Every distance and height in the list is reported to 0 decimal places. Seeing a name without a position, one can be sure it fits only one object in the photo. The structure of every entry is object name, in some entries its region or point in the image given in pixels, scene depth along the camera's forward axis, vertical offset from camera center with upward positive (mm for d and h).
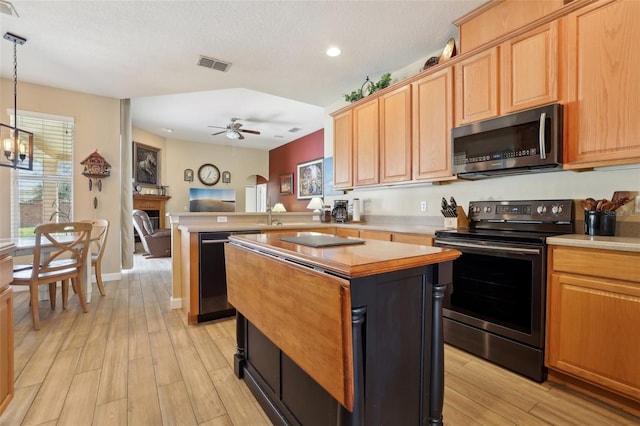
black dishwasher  2805 -643
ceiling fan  6216 +1729
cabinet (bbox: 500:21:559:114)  1984 +1001
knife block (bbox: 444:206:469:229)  2639 -89
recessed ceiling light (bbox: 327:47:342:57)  2980 +1622
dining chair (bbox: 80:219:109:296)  3615 -461
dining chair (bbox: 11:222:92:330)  2662 -561
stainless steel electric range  1857 -507
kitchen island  977 -444
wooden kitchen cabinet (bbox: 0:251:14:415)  1421 -616
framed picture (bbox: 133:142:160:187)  7109 +1116
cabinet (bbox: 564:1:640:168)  1704 +760
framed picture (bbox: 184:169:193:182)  8367 +975
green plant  3309 +1435
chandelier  2890 +698
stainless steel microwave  1956 +492
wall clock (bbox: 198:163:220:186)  8609 +1047
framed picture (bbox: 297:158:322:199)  7126 +774
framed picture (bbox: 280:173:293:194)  8234 +753
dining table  2639 -391
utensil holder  1834 -78
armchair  6160 -590
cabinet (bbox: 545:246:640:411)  1543 -616
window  3910 +412
